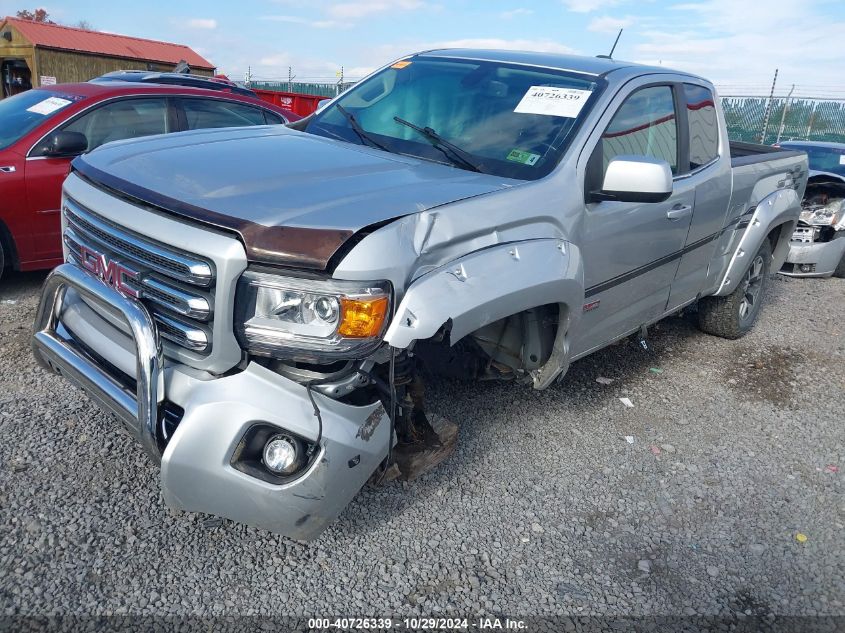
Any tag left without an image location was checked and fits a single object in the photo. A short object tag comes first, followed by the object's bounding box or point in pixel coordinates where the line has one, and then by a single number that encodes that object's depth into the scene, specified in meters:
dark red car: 4.85
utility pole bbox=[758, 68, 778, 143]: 17.64
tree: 49.05
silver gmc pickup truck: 2.16
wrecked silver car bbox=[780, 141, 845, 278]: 7.38
